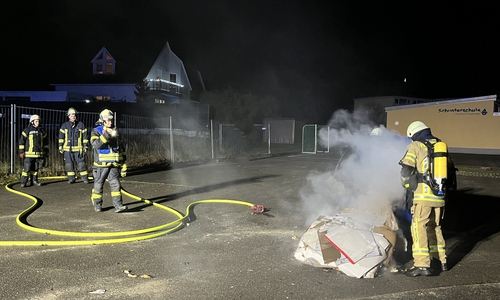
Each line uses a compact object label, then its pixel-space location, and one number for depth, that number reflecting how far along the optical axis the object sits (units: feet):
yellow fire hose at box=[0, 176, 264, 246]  17.30
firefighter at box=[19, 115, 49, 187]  32.50
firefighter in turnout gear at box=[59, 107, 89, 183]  34.14
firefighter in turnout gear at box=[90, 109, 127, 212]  23.13
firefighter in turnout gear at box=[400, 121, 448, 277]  14.93
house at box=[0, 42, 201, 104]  114.73
